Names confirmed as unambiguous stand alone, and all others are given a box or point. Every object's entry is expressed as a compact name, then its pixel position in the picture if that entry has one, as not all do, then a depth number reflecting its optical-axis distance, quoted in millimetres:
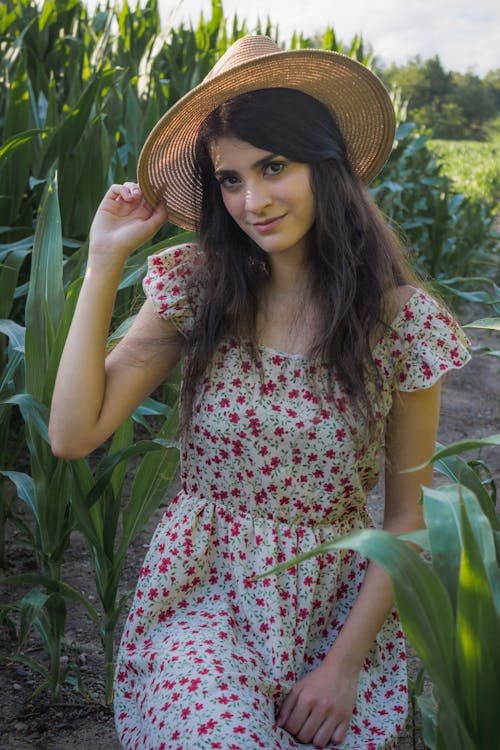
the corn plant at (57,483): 1695
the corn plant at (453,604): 977
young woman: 1490
